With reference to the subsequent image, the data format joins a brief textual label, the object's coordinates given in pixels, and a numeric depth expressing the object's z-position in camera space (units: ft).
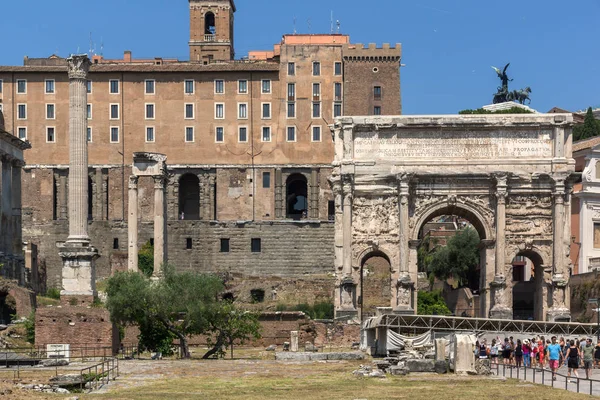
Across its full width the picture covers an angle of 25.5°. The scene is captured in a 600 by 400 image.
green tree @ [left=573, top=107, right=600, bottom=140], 350.02
